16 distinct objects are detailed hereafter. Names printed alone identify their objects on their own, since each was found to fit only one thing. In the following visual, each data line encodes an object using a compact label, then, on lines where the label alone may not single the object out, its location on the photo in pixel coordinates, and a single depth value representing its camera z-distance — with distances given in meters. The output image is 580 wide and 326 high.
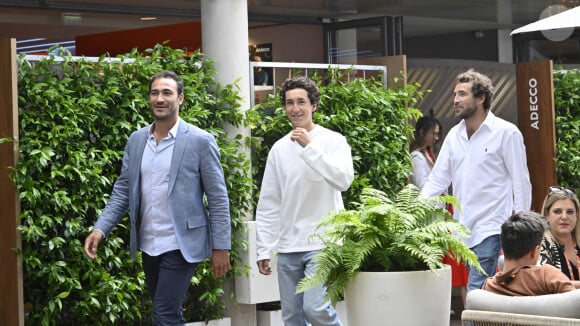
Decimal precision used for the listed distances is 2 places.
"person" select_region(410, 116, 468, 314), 9.34
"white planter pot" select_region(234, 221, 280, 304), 7.79
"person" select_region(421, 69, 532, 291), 6.36
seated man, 4.41
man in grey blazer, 5.51
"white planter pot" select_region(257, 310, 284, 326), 8.10
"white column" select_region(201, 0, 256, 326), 7.82
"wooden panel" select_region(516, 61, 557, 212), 9.99
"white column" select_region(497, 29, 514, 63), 19.86
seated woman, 5.55
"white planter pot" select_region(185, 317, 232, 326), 7.62
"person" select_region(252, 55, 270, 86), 8.71
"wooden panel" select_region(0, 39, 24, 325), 6.56
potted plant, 4.61
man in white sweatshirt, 5.80
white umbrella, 6.98
